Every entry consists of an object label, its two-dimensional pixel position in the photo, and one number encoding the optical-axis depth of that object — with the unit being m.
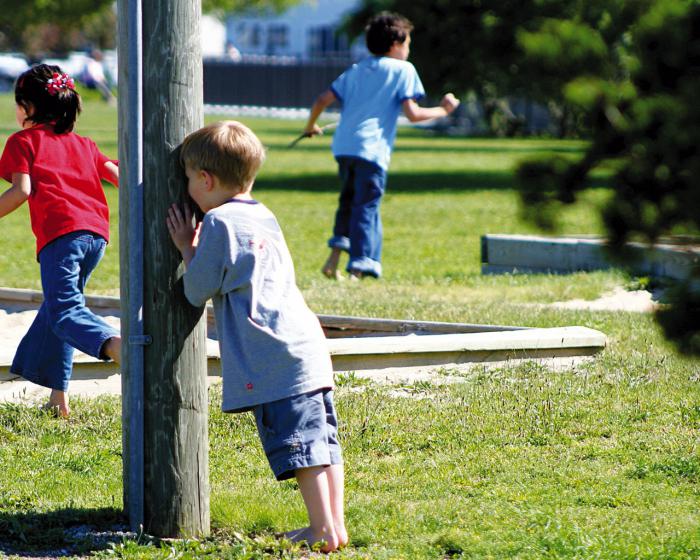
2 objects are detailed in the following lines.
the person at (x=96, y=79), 111.75
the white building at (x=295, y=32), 133.37
